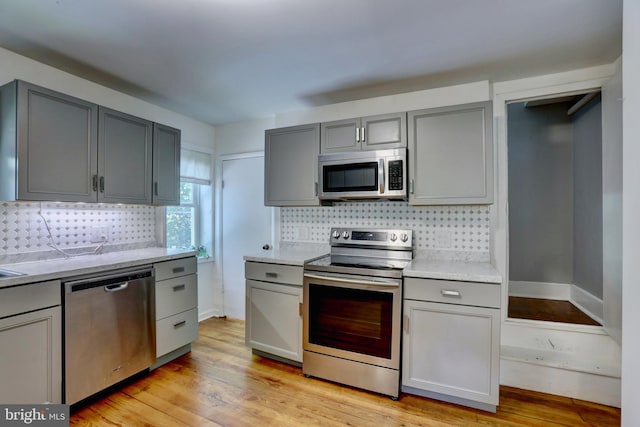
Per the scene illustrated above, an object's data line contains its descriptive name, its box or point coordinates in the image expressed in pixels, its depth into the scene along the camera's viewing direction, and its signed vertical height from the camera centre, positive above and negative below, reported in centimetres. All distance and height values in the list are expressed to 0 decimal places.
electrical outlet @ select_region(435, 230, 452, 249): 256 -21
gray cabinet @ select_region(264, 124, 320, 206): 273 +47
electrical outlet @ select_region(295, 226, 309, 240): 316 -19
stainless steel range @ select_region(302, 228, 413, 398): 211 -80
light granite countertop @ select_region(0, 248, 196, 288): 172 -34
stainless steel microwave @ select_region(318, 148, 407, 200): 238 +34
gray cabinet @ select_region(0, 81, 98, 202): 188 +48
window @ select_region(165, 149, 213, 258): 345 +6
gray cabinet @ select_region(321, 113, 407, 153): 243 +69
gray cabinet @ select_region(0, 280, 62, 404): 161 -73
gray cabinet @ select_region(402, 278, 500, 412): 191 -84
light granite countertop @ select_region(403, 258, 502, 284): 193 -38
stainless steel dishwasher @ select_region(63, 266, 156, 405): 190 -79
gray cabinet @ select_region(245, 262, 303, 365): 247 -81
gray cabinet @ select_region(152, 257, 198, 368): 247 -80
